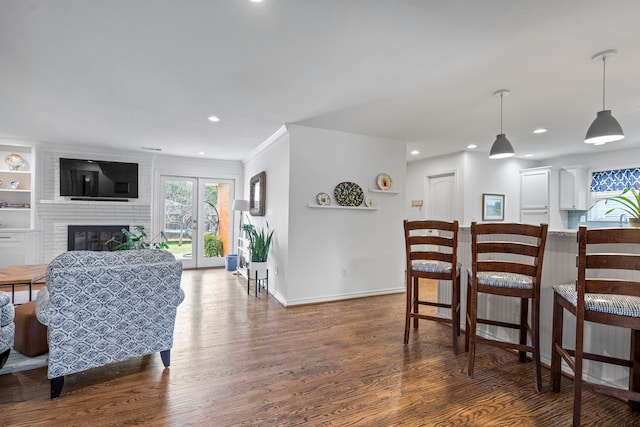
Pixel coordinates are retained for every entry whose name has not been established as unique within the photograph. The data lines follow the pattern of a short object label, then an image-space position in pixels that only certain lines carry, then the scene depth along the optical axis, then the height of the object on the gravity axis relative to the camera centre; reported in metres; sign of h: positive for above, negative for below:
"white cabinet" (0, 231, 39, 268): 5.03 -0.63
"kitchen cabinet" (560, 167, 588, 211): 5.53 +0.49
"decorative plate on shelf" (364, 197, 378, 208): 4.47 +0.17
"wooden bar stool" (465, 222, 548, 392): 2.09 -0.45
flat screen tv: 5.45 +0.58
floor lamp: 5.74 +0.14
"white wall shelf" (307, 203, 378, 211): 4.07 +0.09
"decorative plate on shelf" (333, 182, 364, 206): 4.26 +0.28
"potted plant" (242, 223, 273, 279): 4.43 -0.60
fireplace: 5.59 -0.47
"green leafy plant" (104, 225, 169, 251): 4.94 -0.56
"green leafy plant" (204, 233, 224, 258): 6.65 -0.73
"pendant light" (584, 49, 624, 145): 2.37 +0.68
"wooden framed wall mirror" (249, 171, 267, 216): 4.99 +0.34
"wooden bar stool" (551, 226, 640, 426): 1.57 -0.46
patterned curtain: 5.06 +0.63
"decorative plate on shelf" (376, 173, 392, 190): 4.56 +0.49
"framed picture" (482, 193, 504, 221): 5.72 +0.16
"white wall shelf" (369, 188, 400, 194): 4.50 +0.34
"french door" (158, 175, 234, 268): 6.41 -0.15
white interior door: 5.78 +0.35
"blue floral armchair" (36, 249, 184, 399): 1.90 -0.64
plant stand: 4.45 -1.09
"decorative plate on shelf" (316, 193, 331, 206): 4.13 +0.19
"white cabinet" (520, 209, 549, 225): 5.71 +0.00
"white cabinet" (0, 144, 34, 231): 5.26 +0.37
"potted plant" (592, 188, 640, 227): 2.01 -0.01
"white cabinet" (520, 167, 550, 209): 5.70 +0.52
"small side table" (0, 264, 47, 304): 3.01 -0.69
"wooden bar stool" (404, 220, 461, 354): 2.62 -0.46
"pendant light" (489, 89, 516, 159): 3.23 +0.70
